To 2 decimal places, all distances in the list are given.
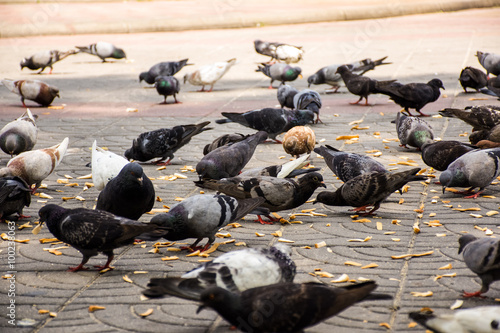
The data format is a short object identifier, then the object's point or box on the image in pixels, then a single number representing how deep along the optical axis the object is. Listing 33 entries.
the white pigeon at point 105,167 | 11.37
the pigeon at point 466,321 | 5.88
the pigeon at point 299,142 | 13.96
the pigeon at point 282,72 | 23.05
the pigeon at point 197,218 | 8.73
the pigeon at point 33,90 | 20.47
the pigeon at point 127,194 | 9.40
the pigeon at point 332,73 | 22.41
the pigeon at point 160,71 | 23.94
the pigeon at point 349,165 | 11.30
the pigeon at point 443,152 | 12.27
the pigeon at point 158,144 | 13.77
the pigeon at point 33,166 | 11.45
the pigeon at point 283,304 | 6.11
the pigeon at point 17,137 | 13.64
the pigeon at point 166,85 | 21.00
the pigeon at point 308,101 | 17.41
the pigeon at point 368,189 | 10.29
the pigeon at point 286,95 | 18.64
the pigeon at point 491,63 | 22.45
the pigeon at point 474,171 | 11.14
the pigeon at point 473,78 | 20.75
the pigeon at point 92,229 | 8.15
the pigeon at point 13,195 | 10.08
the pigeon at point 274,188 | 10.20
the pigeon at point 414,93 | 18.09
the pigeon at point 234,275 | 6.51
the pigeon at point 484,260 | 7.06
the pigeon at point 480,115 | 14.45
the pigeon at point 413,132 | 14.42
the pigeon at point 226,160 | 11.97
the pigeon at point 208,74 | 23.20
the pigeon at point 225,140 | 13.58
